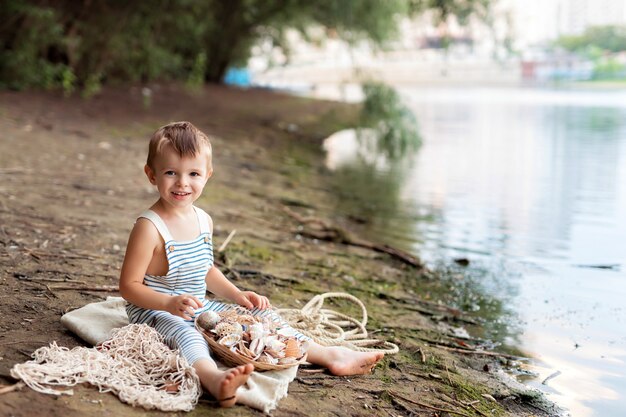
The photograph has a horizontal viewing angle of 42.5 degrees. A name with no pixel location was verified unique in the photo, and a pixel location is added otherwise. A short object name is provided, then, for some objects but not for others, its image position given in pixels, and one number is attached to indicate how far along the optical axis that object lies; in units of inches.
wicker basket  124.1
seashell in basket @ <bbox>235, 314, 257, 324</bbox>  130.5
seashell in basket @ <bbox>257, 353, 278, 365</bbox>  125.8
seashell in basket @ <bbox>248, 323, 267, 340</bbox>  127.0
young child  125.5
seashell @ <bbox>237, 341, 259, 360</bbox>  124.9
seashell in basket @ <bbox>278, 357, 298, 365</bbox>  127.1
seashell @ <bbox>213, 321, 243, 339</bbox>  126.9
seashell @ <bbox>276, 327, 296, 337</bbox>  131.6
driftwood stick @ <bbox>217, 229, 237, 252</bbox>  210.4
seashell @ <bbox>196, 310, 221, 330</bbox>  128.0
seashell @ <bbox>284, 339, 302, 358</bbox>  129.2
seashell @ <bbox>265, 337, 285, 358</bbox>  127.5
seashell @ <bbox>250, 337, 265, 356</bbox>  126.2
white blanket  117.4
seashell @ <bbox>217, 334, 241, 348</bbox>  125.3
